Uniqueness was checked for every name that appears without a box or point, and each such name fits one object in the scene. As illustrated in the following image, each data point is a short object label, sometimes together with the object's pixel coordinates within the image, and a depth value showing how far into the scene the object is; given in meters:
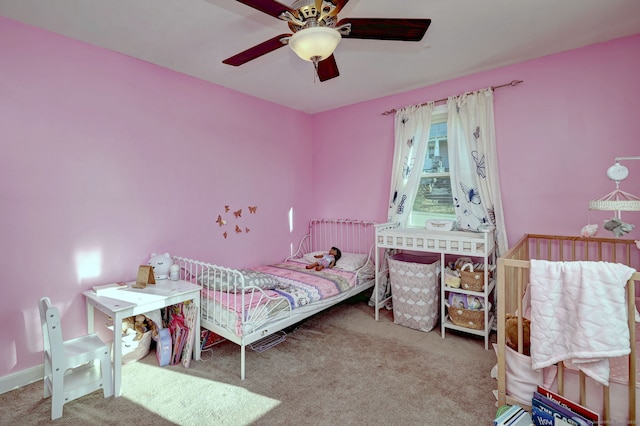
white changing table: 2.73
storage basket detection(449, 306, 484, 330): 2.79
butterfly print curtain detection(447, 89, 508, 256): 3.00
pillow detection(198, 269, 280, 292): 2.58
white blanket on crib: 1.42
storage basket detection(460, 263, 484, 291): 2.77
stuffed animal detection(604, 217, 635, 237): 1.83
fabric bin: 3.01
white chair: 1.85
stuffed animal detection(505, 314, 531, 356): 1.77
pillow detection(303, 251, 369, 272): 3.64
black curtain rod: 2.91
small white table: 2.05
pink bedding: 2.33
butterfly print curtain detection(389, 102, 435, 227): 3.43
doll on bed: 3.68
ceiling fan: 1.48
